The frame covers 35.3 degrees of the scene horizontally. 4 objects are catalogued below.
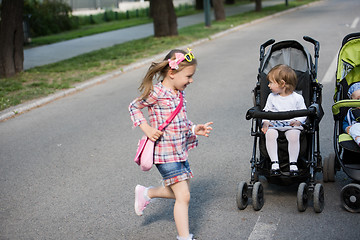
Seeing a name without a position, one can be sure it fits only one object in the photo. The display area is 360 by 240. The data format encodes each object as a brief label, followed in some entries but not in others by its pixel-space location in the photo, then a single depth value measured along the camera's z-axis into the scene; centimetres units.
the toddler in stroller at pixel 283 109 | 511
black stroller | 496
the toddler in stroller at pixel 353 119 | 510
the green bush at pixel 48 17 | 2719
